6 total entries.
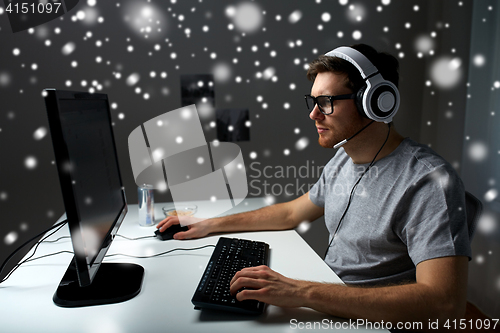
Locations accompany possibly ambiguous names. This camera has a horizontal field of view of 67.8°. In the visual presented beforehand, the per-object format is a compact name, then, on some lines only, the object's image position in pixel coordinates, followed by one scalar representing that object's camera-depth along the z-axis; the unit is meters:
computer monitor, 0.68
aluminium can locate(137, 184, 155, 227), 1.35
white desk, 0.74
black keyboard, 0.78
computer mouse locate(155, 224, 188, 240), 1.23
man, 0.77
